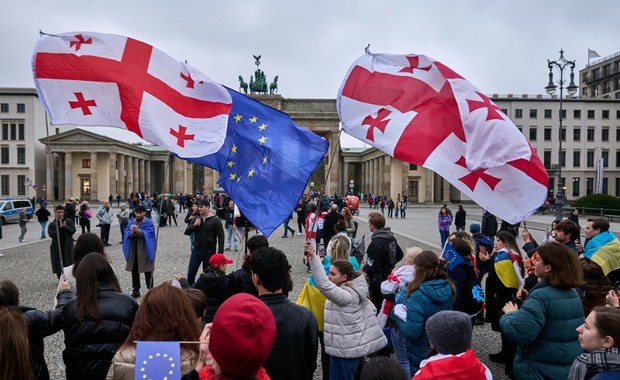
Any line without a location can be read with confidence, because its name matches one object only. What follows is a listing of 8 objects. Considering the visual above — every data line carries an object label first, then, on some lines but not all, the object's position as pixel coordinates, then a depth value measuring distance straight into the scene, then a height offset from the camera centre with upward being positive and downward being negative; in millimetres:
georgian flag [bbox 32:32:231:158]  4938 +957
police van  29859 -1755
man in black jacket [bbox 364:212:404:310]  6430 -1058
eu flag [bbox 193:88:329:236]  5316 +255
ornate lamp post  25766 +5493
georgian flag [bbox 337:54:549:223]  4918 +595
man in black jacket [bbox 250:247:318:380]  3180 -941
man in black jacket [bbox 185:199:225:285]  9109 -1056
